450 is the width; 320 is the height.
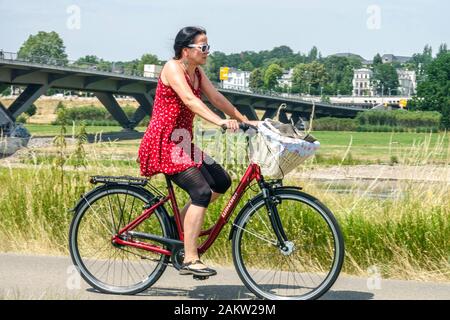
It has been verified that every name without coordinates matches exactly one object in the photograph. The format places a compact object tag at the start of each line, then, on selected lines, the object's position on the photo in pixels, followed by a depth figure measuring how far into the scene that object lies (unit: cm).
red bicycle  585
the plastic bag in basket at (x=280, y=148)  559
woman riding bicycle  584
